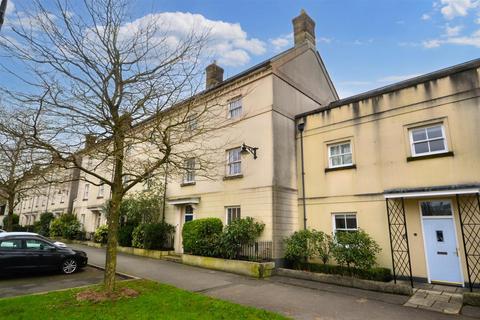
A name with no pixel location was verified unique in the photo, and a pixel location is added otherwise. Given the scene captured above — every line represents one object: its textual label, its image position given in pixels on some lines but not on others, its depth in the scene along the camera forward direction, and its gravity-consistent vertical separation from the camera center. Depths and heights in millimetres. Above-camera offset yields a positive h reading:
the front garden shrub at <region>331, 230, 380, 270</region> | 10406 -826
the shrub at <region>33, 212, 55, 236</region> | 30359 +257
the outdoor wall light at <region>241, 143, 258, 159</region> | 13865 +3569
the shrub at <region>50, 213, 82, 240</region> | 25297 -48
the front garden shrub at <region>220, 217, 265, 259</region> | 12578 -363
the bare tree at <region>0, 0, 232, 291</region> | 7945 +3156
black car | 10172 -1014
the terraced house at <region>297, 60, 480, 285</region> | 9781 +1990
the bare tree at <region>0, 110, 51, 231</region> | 8141 +2640
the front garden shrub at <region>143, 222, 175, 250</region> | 16734 -481
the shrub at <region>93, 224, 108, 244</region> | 21422 -541
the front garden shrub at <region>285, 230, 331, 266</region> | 11938 -796
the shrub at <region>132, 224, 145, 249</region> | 17672 -616
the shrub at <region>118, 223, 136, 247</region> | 18688 -540
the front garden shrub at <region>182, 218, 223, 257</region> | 13680 -449
